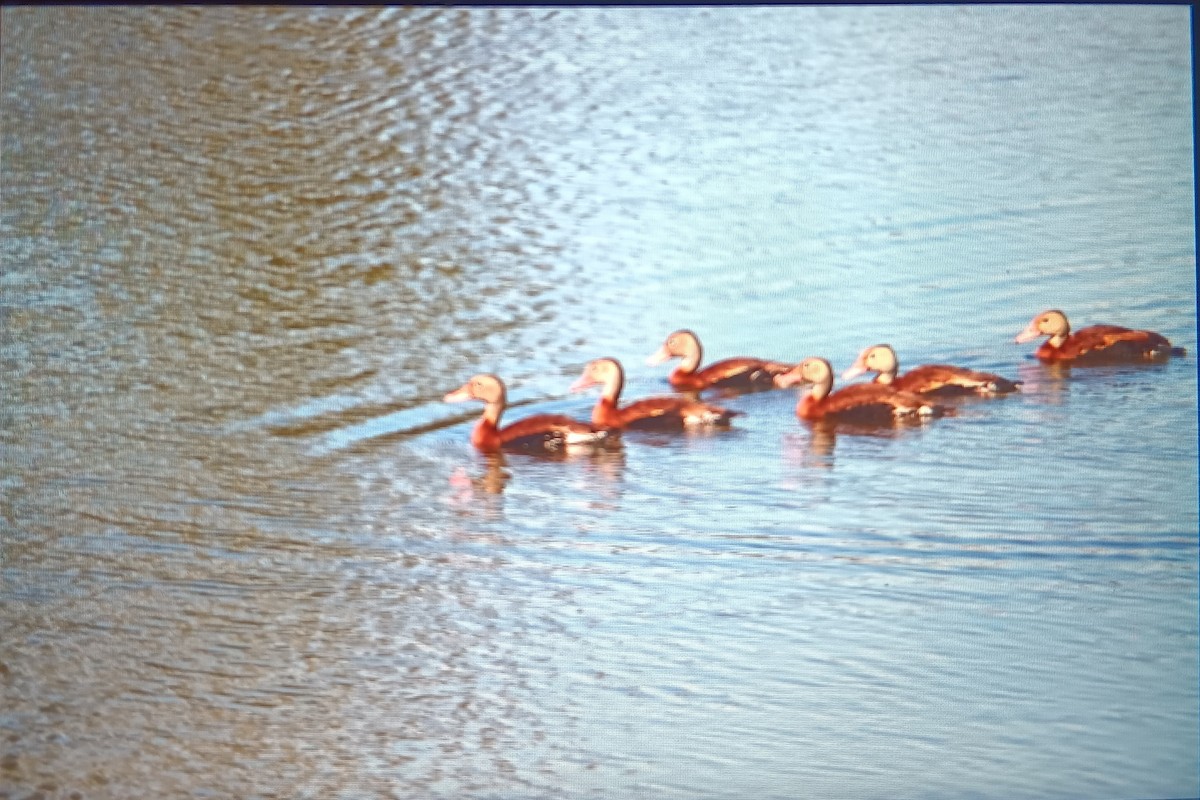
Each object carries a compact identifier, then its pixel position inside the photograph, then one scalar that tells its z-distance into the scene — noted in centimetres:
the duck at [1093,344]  840
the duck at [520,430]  859
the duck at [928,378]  871
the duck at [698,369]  891
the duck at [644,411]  872
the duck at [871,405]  859
